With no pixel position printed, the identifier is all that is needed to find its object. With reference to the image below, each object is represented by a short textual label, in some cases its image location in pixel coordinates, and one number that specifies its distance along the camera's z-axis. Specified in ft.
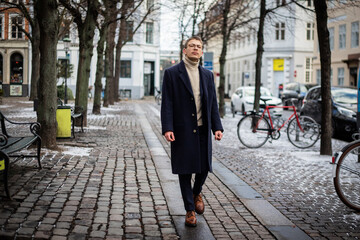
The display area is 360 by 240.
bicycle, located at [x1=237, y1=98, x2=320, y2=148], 42.37
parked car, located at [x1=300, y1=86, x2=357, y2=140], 51.42
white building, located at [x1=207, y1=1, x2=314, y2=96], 191.52
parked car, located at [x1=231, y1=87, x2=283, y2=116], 84.85
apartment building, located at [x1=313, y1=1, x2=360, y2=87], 124.85
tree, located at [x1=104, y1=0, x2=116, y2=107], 93.91
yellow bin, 40.32
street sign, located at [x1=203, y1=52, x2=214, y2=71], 79.77
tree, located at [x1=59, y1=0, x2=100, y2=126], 50.16
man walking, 17.69
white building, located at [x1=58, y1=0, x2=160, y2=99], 188.75
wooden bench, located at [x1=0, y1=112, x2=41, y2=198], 19.22
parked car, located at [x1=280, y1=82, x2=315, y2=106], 120.37
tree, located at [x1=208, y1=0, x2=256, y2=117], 71.56
